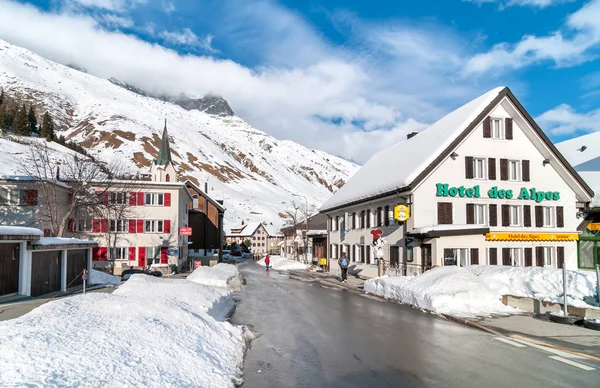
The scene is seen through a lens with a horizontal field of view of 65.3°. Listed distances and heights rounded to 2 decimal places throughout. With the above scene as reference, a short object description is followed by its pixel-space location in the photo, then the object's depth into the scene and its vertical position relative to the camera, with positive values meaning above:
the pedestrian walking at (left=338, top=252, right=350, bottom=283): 34.49 -2.75
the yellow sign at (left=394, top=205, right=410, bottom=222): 31.39 +1.12
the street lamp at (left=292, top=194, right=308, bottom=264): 67.91 -2.32
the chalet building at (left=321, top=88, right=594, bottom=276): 31.95 +2.60
